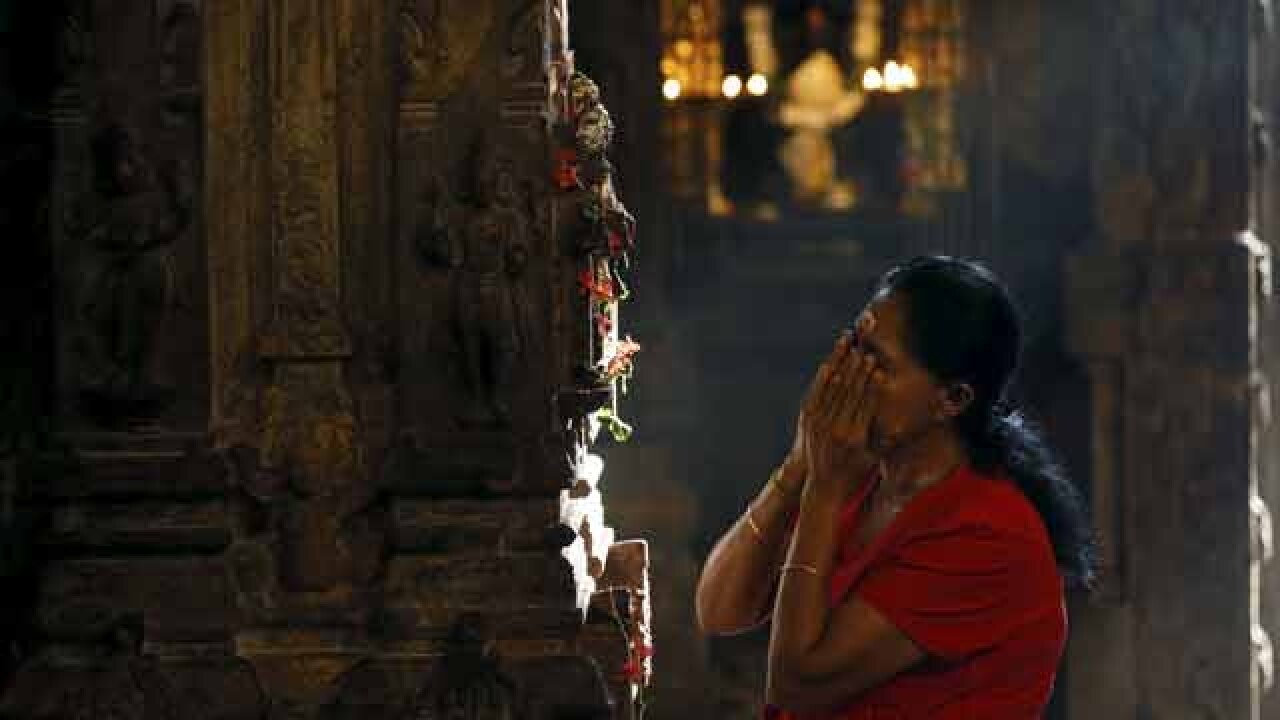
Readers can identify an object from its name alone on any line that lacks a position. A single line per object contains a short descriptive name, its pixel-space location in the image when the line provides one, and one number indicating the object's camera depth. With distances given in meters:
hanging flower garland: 5.43
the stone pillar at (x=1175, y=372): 9.46
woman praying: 3.44
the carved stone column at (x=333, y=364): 5.33
